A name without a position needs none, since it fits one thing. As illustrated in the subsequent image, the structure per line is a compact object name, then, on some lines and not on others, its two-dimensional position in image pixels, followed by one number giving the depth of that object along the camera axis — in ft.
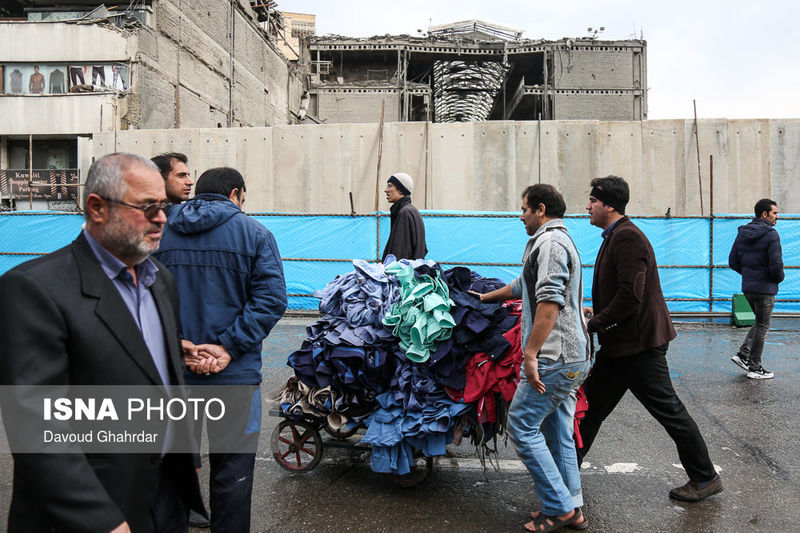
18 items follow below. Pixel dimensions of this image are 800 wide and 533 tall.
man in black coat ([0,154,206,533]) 5.05
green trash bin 34.83
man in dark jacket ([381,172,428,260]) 19.51
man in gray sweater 10.07
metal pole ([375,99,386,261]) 39.18
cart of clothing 11.78
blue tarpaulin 37.22
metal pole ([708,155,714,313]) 37.19
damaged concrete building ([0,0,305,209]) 90.63
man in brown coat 11.49
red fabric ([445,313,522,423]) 11.49
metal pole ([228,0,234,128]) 117.50
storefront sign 89.35
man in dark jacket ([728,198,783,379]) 21.61
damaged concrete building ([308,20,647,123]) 131.23
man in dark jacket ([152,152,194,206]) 11.96
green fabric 11.81
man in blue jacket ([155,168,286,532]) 8.93
